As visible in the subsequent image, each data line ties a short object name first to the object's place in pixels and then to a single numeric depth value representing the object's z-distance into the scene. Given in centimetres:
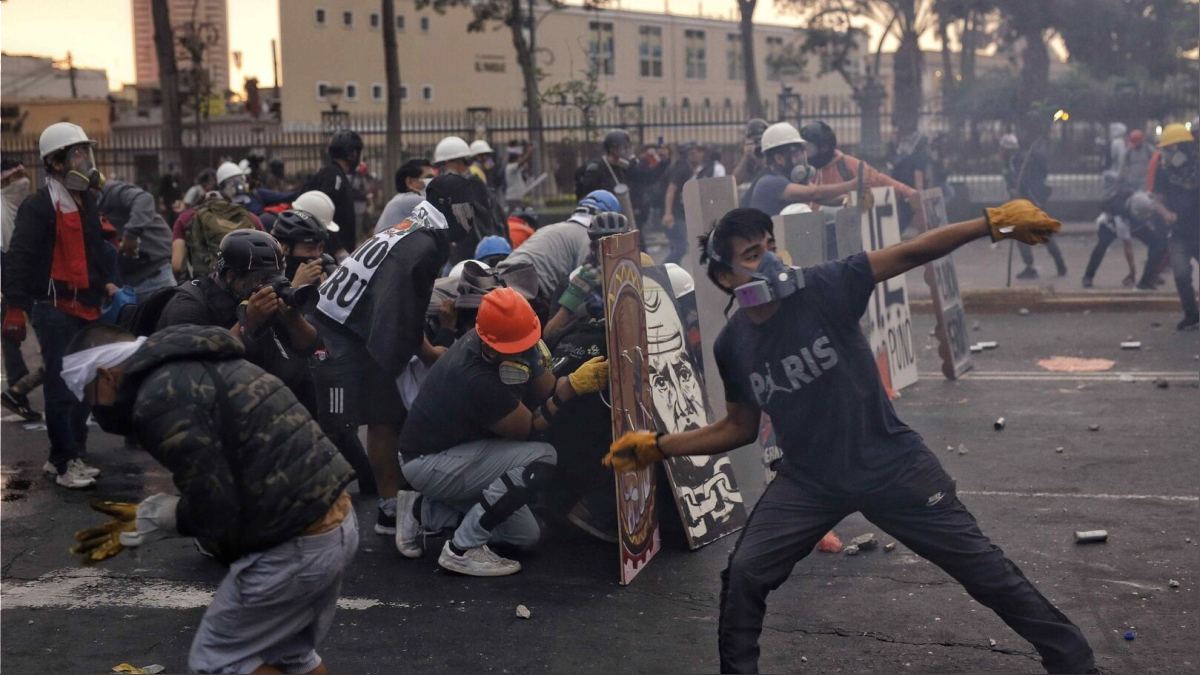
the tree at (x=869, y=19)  4419
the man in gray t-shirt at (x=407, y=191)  898
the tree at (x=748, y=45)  3312
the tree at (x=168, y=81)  2486
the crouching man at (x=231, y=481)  368
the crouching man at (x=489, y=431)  604
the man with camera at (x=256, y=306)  561
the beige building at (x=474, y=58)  5134
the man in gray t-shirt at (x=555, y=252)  782
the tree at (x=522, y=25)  2911
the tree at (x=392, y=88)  2703
